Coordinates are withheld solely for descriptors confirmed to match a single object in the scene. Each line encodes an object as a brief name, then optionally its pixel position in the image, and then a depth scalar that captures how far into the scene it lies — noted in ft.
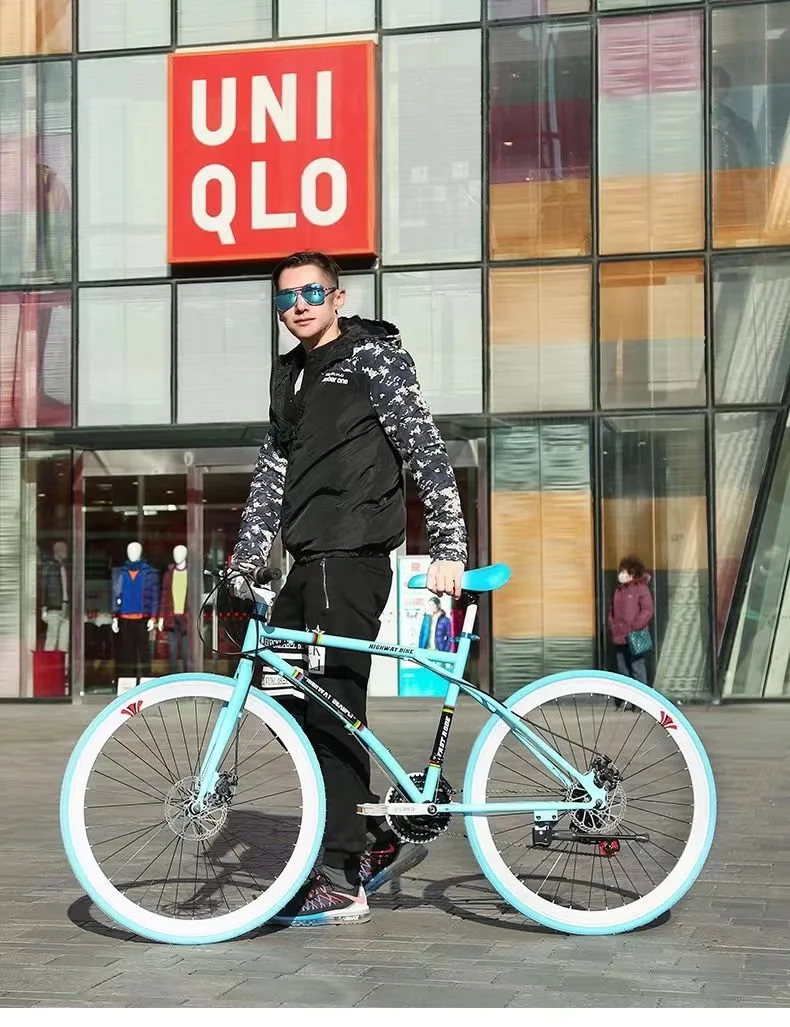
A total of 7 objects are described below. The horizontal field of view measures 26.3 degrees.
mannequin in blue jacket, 66.28
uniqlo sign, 64.49
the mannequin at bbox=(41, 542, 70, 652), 67.00
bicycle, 16.48
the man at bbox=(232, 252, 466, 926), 17.29
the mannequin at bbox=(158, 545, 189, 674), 66.28
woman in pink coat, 59.82
